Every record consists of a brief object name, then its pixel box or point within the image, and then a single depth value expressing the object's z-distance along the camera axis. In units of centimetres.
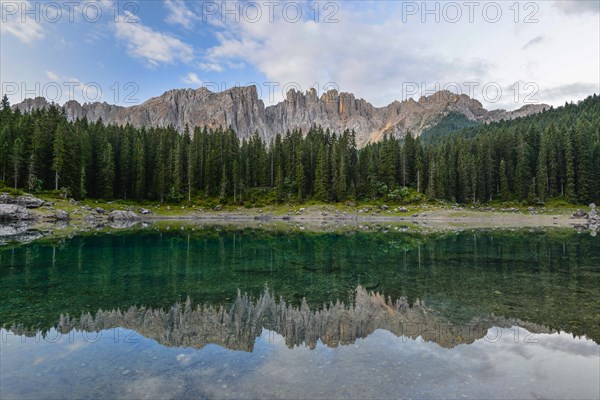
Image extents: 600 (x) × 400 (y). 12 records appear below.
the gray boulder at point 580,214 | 7942
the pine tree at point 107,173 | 9831
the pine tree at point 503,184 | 10519
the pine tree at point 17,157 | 8050
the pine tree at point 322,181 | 10794
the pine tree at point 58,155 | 8550
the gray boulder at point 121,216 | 8100
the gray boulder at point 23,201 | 6631
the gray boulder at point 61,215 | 6944
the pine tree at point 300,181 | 10975
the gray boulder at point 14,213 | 6284
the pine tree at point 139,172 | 10562
